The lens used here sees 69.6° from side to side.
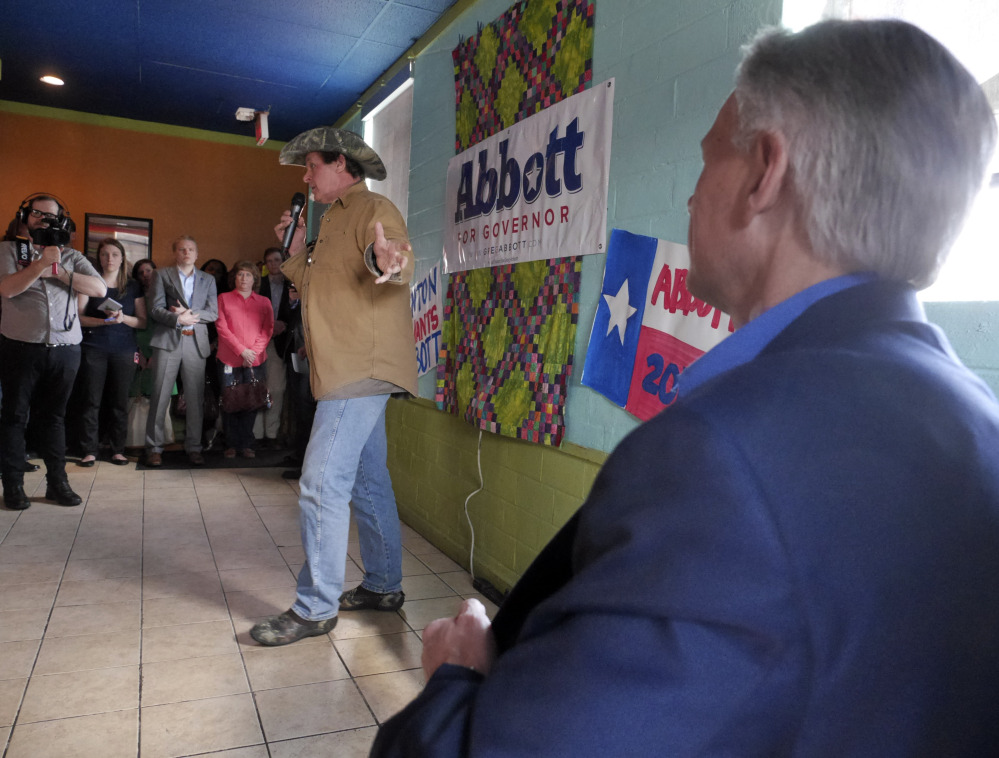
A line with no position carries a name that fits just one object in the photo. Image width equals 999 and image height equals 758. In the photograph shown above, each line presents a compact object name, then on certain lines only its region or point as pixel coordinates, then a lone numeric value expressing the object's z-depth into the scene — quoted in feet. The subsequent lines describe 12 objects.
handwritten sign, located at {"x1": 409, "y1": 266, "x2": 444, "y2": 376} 12.31
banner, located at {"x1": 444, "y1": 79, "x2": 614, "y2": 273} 8.22
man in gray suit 17.43
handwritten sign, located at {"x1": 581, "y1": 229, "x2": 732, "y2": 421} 6.87
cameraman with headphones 12.28
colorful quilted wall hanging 8.71
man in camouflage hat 8.09
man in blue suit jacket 1.54
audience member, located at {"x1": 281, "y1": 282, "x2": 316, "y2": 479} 16.30
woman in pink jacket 18.07
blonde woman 16.81
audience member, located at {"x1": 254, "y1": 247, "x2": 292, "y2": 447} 19.25
